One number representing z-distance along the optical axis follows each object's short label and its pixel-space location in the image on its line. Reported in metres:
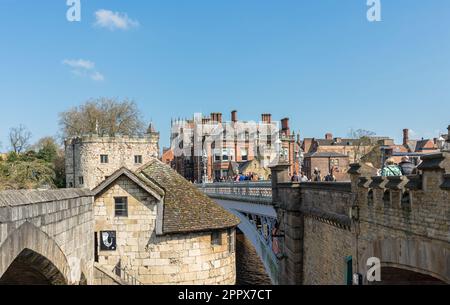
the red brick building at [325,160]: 59.89
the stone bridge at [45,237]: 8.35
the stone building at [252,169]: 59.37
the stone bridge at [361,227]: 7.40
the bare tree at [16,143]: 56.19
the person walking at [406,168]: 11.35
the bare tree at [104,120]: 60.38
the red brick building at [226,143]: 66.93
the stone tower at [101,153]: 46.88
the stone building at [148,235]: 19.50
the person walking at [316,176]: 19.83
